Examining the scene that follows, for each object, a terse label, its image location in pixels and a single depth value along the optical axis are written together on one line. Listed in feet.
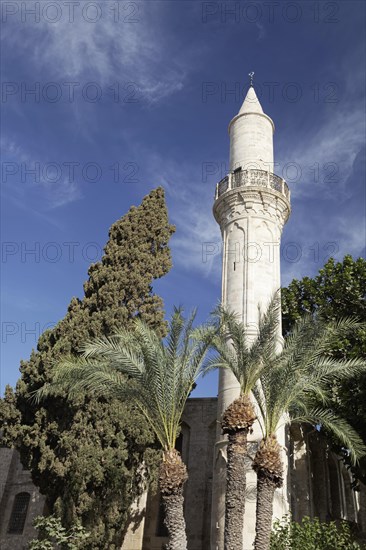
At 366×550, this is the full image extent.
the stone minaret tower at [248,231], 55.88
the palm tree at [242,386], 41.68
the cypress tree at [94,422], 51.13
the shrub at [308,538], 43.50
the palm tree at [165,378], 40.47
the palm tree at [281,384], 41.27
